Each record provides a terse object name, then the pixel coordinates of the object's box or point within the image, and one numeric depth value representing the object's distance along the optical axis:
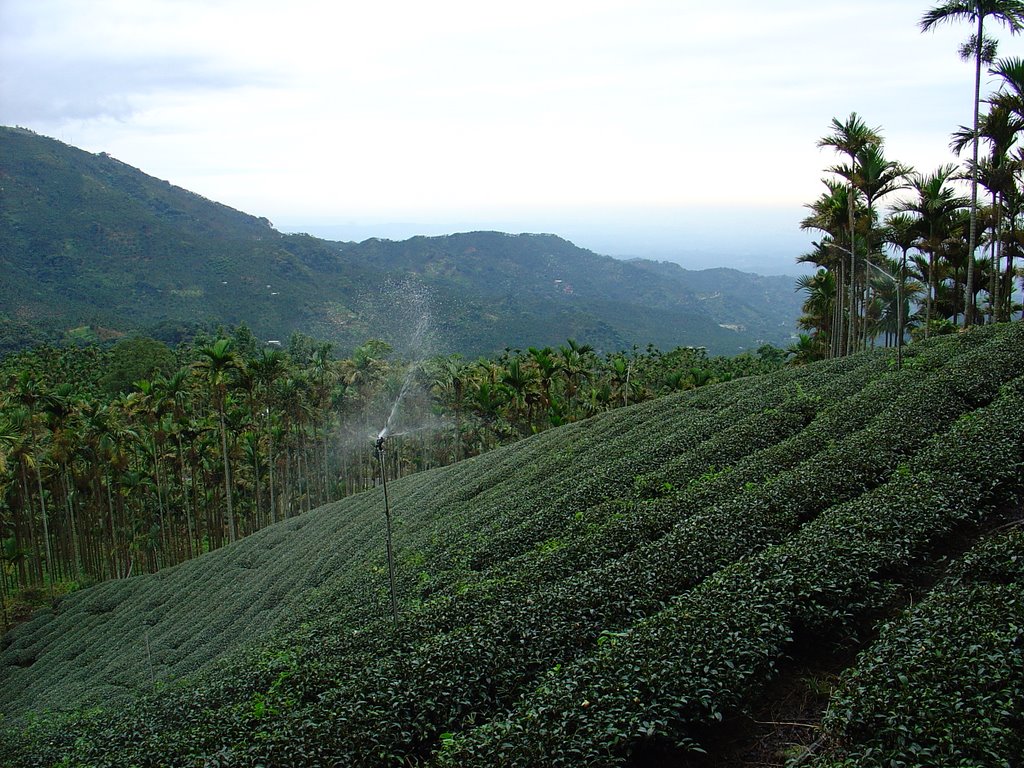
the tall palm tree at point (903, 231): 29.22
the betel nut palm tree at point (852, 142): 27.61
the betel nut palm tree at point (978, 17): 23.06
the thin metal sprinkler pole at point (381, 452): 9.40
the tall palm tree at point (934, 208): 27.80
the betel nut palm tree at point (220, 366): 35.41
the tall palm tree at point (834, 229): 30.23
